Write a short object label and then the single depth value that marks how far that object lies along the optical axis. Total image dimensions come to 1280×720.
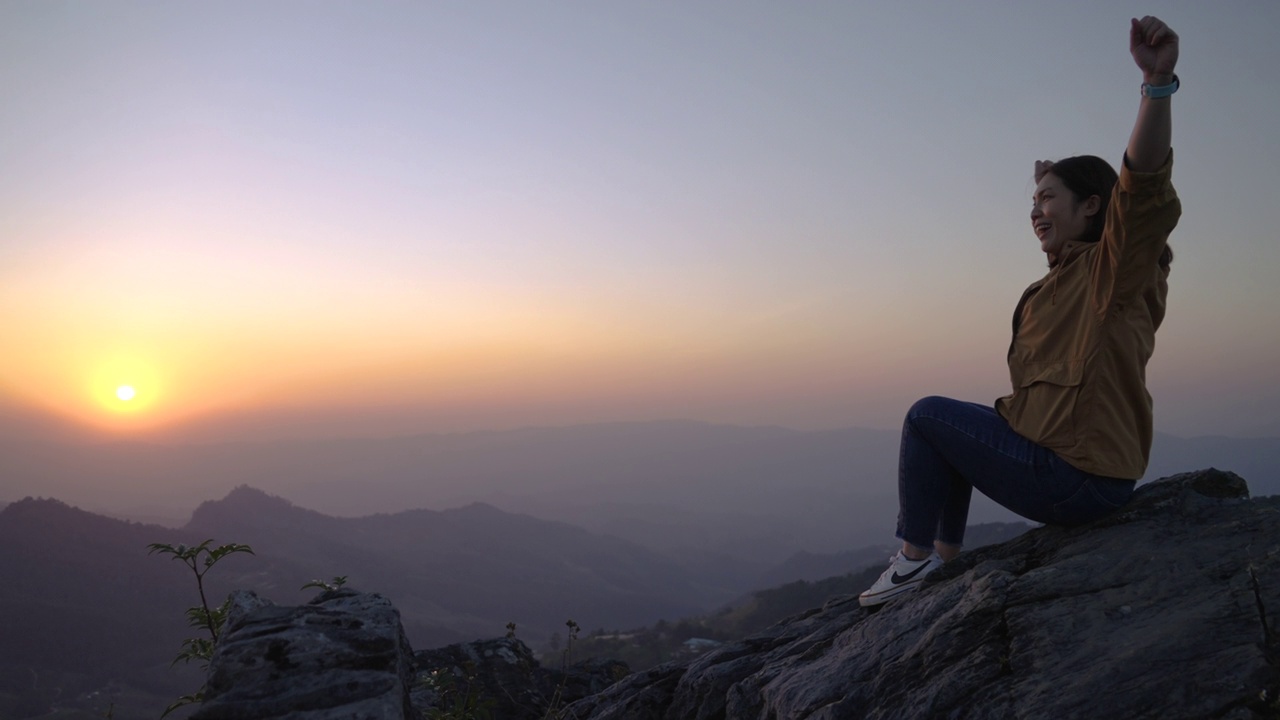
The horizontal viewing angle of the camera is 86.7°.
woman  4.00
